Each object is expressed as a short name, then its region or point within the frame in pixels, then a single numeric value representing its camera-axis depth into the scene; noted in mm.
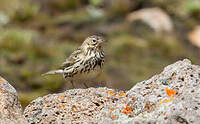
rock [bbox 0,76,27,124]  11396
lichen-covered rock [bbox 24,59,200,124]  10484
